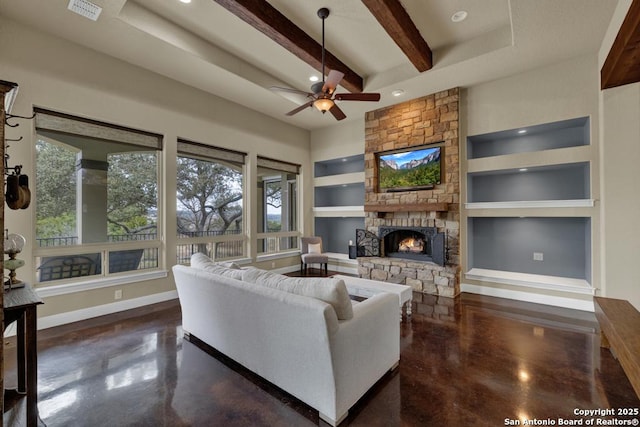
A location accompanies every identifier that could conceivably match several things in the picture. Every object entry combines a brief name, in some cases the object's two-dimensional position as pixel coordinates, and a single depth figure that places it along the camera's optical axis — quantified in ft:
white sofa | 5.91
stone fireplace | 15.58
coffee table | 11.47
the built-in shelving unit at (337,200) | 21.88
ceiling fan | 10.37
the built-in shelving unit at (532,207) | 13.21
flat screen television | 16.38
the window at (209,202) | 15.74
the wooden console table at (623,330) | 5.70
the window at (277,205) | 19.95
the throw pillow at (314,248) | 20.76
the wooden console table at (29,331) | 5.49
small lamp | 6.80
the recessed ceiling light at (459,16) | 11.14
